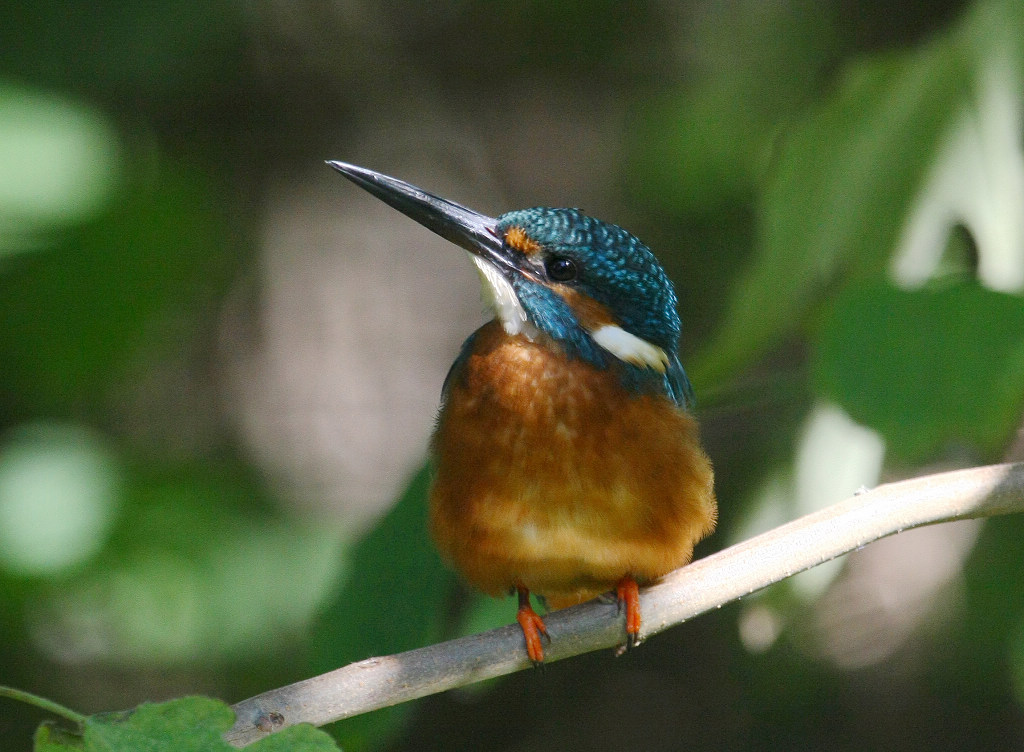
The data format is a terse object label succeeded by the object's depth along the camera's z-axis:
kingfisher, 3.76
